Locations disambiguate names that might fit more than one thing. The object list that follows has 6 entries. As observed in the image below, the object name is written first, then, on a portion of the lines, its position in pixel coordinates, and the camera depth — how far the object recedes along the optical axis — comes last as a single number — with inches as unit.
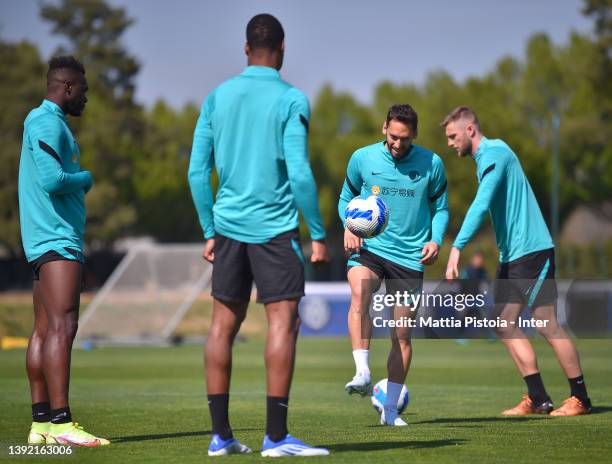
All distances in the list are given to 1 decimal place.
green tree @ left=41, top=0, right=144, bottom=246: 5246.1
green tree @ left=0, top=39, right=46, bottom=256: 4717.0
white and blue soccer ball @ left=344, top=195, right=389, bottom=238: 711.7
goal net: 2191.2
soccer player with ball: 747.4
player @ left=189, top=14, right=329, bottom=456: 537.3
